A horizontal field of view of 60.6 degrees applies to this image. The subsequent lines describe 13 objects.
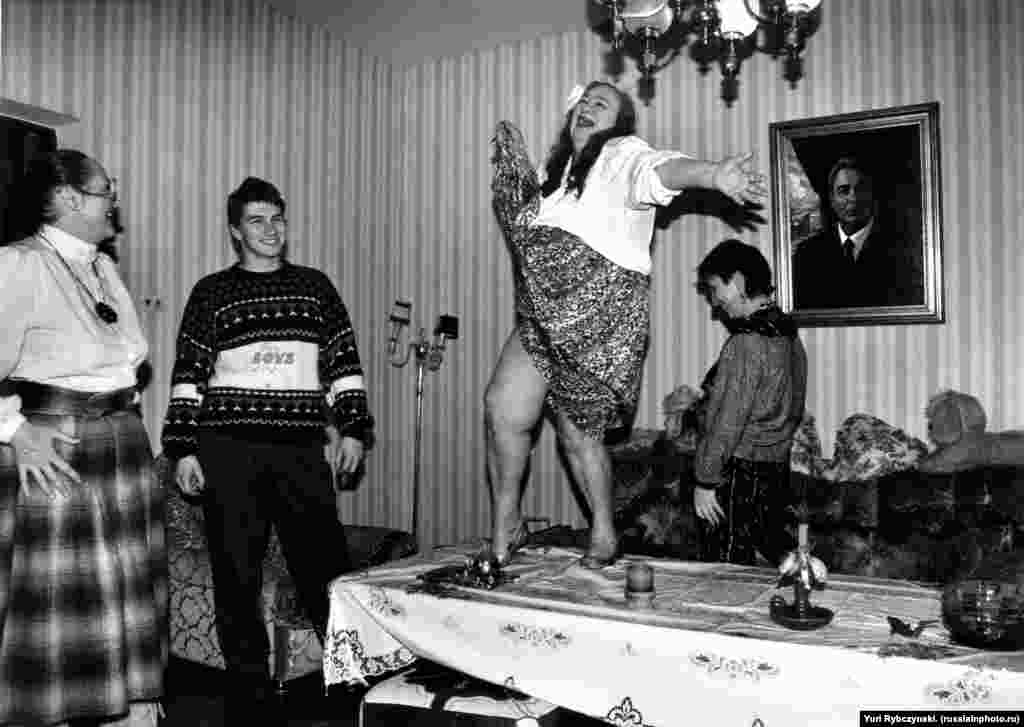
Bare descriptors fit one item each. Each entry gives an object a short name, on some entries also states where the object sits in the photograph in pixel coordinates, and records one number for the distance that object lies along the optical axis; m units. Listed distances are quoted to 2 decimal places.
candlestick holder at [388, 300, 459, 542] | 4.47
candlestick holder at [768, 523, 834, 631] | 1.59
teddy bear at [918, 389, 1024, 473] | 3.04
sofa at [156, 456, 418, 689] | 2.86
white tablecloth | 1.41
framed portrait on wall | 3.54
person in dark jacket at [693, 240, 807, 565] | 2.50
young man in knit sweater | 2.65
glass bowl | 1.44
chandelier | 2.67
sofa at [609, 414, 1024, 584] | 2.96
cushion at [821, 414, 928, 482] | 3.25
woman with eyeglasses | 2.01
